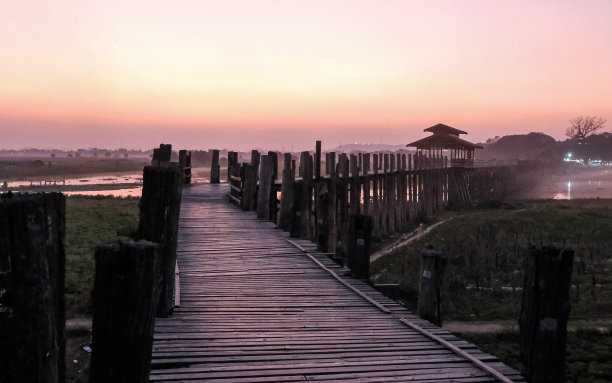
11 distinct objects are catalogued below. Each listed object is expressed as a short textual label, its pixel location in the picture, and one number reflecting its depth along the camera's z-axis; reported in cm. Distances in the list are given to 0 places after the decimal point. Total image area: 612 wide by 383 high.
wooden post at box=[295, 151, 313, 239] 1196
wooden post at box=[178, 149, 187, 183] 2046
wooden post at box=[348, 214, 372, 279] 829
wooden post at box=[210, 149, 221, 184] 2458
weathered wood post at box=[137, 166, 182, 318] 555
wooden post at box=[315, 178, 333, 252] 1088
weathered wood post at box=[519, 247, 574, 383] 464
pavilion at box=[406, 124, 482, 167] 3888
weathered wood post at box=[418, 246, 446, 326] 642
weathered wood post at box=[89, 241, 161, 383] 314
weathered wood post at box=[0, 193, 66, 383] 264
